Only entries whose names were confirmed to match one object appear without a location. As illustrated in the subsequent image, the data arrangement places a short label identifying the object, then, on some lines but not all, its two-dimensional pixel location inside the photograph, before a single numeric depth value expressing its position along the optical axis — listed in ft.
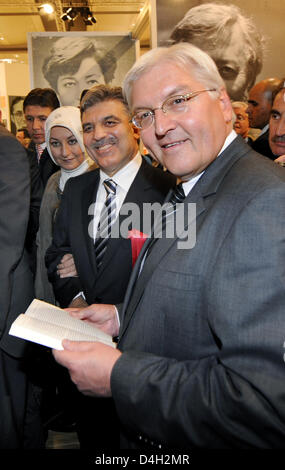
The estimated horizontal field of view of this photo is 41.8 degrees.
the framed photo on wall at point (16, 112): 31.53
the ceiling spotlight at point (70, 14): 24.16
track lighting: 24.31
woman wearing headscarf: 9.03
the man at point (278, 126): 8.29
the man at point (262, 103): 12.25
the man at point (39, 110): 11.80
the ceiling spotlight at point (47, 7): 25.52
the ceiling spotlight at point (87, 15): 25.68
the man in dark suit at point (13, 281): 4.76
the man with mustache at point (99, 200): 6.64
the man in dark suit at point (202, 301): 2.53
